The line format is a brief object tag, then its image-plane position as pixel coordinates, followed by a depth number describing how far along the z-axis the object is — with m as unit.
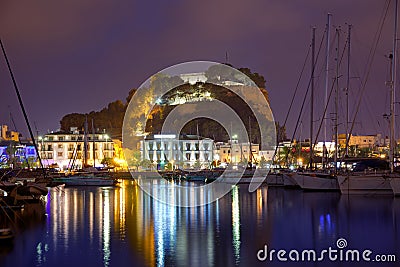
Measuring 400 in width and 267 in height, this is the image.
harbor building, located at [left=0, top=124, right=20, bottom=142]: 143.25
